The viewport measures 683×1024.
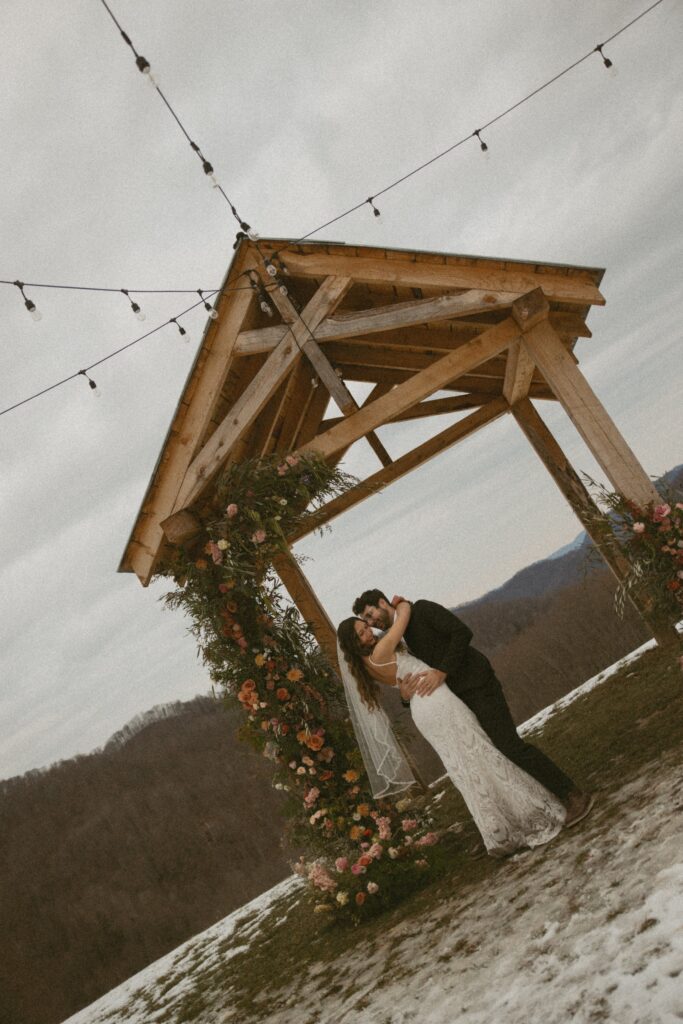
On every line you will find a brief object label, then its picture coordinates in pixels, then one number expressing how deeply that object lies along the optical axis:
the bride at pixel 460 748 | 4.22
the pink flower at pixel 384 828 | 4.76
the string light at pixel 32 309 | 4.47
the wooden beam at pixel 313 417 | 7.45
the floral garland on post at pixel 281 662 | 5.02
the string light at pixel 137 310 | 5.04
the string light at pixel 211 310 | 5.39
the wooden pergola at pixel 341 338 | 5.09
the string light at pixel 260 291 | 5.36
